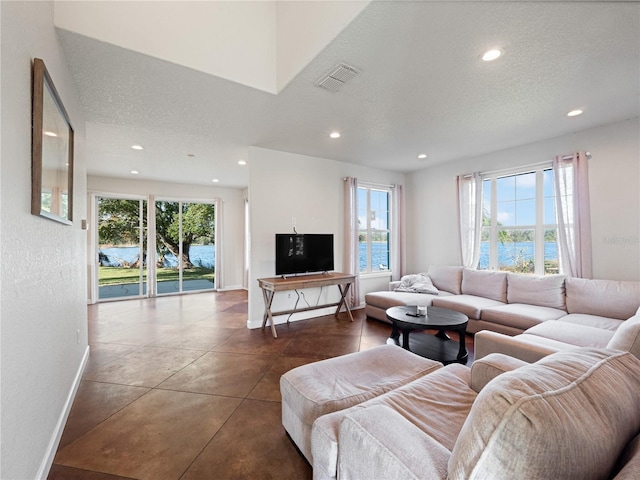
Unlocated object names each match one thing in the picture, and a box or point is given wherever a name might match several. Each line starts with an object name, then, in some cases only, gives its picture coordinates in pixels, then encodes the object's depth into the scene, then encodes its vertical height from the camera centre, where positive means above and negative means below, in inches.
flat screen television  161.2 -3.5
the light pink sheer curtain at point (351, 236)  193.5 +7.2
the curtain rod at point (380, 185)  210.7 +47.6
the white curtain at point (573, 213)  136.3 +15.0
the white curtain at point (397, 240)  216.8 +4.3
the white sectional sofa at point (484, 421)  25.5 -21.8
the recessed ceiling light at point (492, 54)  79.6 +55.7
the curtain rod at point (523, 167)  142.4 +44.6
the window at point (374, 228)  211.3 +14.2
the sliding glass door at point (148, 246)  236.1 +2.8
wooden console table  146.1 -20.8
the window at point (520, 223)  154.5 +12.1
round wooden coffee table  111.7 -34.6
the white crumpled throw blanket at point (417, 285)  172.7 -25.4
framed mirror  54.3 +23.0
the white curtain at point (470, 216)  179.5 +19.0
